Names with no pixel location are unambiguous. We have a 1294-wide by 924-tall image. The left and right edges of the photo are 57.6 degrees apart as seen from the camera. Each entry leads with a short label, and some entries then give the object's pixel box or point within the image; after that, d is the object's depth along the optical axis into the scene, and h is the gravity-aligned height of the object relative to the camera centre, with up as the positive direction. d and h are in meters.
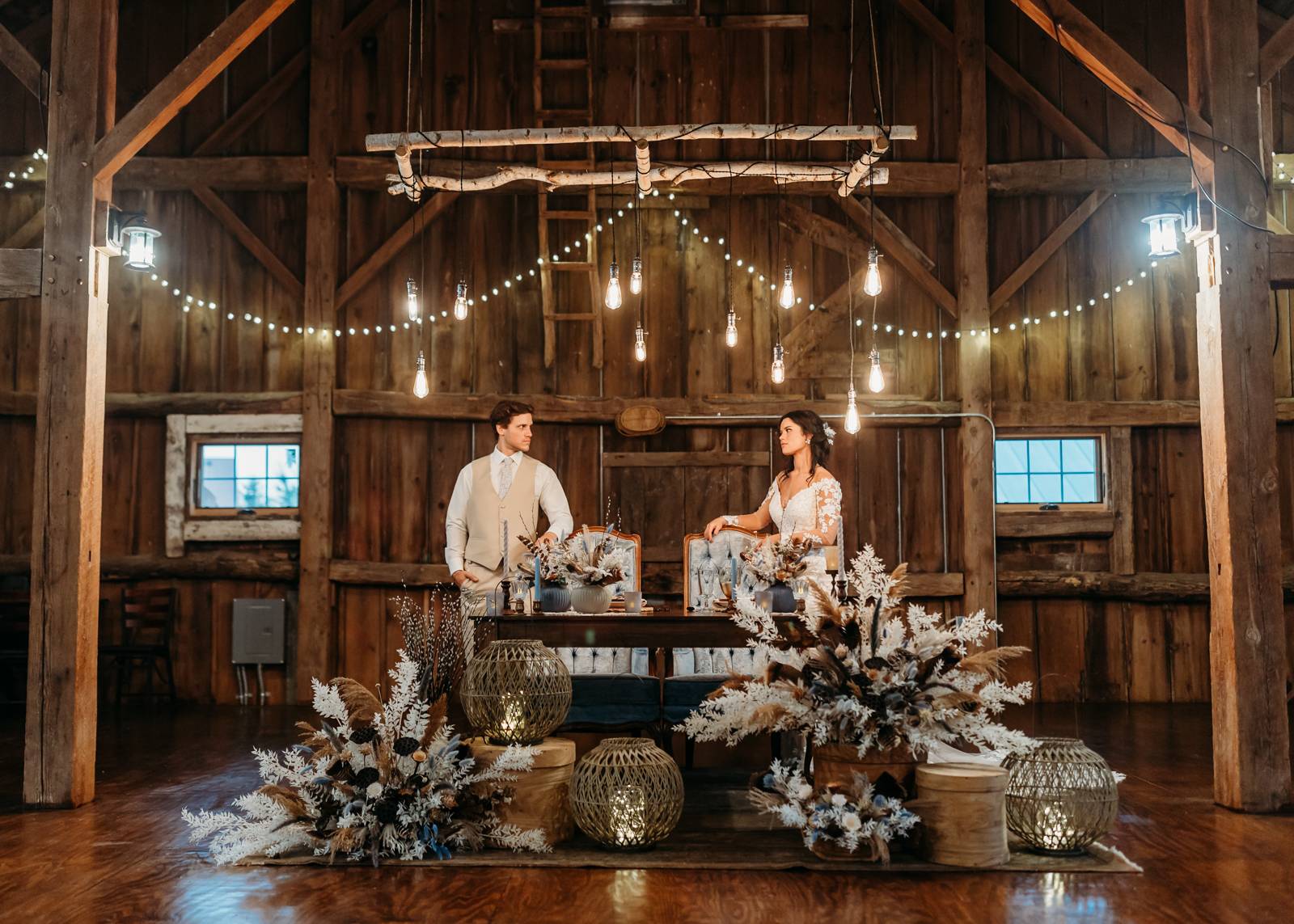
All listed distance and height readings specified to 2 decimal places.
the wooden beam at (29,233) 8.12 +2.15
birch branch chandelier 5.70 +1.98
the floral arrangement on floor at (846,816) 3.69 -0.87
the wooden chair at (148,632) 7.88 -0.61
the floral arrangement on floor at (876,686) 3.74 -0.47
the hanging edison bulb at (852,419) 6.30 +0.67
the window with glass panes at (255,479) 8.17 +0.44
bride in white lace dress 5.66 +0.24
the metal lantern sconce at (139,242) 6.28 +1.64
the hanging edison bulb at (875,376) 6.20 +0.88
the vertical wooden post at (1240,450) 4.74 +0.38
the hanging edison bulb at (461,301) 6.66 +1.39
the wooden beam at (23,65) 6.46 +2.72
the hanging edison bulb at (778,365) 6.61 +1.01
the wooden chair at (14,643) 7.62 -0.66
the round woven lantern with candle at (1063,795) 3.81 -0.83
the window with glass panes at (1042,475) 8.17 +0.45
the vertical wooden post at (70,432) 4.86 +0.47
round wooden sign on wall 7.95 +0.82
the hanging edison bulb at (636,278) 5.83 +1.31
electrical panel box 7.96 -0.57
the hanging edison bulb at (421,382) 6.87 +0.94
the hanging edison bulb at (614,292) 5.80 +1.24
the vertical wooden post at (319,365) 7.89 +1.20
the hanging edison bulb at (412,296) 6.43 +1.36
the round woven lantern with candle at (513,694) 4.10 -0.53
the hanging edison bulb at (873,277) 5.51 +1.25
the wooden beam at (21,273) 5.09 +1.16
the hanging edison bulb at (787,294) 6.14 +1.30
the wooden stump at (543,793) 3.99 -0.86
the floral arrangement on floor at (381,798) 3.85 -0.85
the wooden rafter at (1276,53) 5.03 +2.08
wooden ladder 7.14 +2.65
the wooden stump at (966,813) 3.71 -0.86
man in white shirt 6.11 +0.18
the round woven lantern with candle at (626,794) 3.86 -0.83
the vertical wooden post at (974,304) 7.85 +1.60
